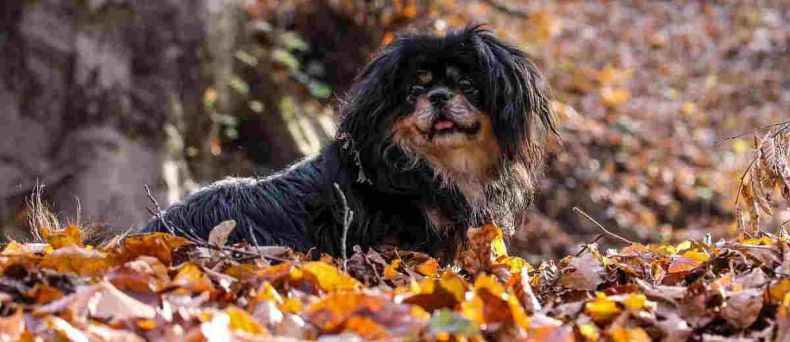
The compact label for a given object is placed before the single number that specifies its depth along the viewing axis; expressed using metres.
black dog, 4.44
